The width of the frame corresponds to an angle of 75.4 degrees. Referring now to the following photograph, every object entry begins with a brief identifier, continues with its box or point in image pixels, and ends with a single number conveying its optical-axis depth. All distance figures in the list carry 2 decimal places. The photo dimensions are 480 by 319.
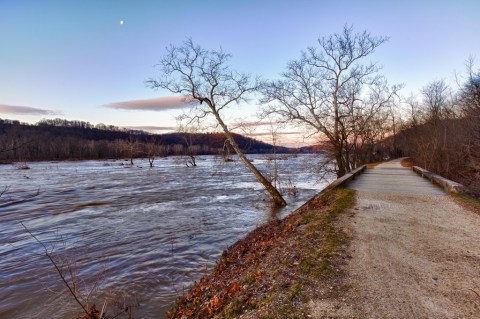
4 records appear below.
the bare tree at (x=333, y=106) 22.67
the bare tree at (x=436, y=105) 34.44
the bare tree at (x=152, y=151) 65.11
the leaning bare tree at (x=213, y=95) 17.53
